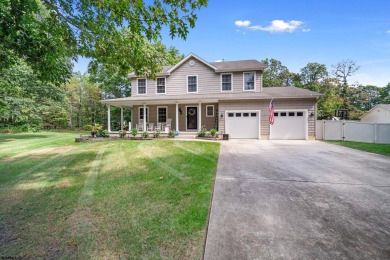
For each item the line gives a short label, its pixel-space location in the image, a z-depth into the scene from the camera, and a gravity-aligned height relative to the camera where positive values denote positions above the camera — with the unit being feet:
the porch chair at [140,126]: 52.07 +0.38
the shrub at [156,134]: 44.35 -1.50
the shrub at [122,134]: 45.24 -1.48
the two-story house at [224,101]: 44.45 +6.19
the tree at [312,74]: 112.08 +30.39
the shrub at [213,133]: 42.75 -1.32
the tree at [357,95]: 92.02 +14.71
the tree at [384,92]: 138.01 +23.86
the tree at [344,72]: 90.84 +25.31
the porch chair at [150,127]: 51.79 +0.10
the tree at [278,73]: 119.58 +33.25
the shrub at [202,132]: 43.45 -1.22
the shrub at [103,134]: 44.78 -1.42
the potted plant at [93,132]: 44.47 -0.96
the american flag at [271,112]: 39.93 +2.83
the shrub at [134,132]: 44.14 -1.01
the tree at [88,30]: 12.87 +6.93
